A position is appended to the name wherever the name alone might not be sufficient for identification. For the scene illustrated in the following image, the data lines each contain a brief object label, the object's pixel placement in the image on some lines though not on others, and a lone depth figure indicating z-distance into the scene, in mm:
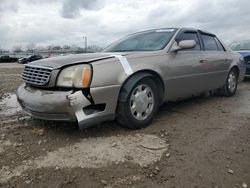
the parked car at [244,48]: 5515
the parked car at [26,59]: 22992
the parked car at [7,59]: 25247
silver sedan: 2203
